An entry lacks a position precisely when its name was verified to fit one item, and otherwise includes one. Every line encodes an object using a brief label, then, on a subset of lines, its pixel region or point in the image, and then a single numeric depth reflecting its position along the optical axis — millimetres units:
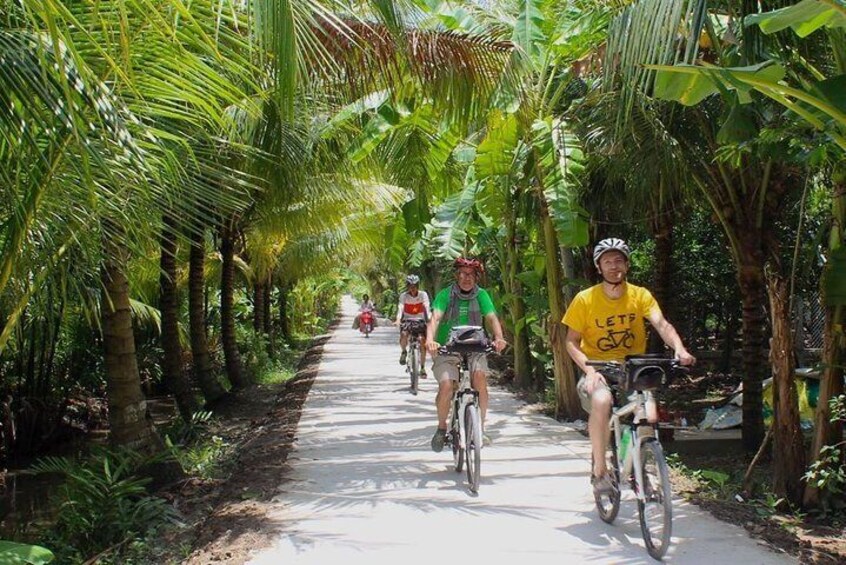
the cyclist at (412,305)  13922
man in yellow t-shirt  5129
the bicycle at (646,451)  4480
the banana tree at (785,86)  3756
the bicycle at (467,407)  6238
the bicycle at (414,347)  13422
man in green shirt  6734
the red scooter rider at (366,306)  31495
